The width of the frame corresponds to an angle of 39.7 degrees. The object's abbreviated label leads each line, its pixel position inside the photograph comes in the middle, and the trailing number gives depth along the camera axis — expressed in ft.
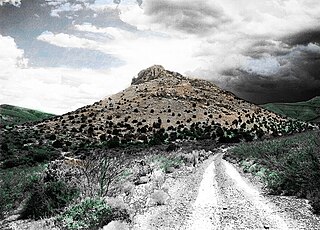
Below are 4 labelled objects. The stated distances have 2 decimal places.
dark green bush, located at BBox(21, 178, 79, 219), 44.16
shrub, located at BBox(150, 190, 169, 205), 48.42
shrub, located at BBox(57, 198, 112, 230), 33.51
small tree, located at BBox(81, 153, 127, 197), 45.02
